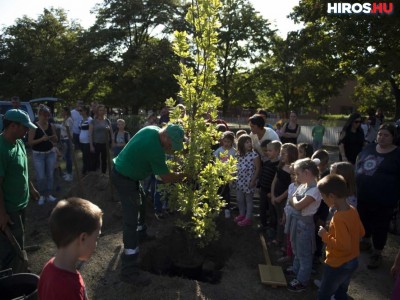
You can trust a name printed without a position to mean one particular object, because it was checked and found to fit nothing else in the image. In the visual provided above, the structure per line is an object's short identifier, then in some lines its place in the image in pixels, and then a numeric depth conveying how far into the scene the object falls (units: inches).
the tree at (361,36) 621.3
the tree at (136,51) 965.2
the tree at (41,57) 1043.9
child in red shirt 72.7
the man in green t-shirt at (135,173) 151.4
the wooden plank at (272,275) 159.9
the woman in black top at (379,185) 176.2
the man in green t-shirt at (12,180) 135.6
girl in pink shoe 224.4
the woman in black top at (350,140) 265.3
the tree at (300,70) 768.3
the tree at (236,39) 1085.1
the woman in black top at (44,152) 265.6
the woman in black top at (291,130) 302.7
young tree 165.8
